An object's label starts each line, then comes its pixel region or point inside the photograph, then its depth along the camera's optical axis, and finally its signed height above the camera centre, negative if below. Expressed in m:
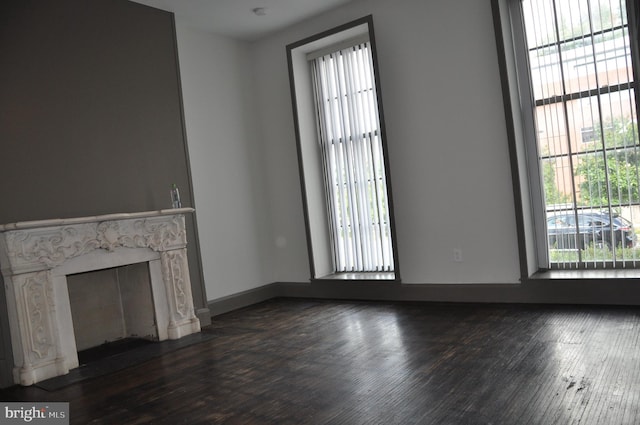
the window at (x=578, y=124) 4.07 +0.34
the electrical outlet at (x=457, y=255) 4.83 -0.72
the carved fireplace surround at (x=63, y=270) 3.69 -0.37
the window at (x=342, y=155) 5.48 +0.43
